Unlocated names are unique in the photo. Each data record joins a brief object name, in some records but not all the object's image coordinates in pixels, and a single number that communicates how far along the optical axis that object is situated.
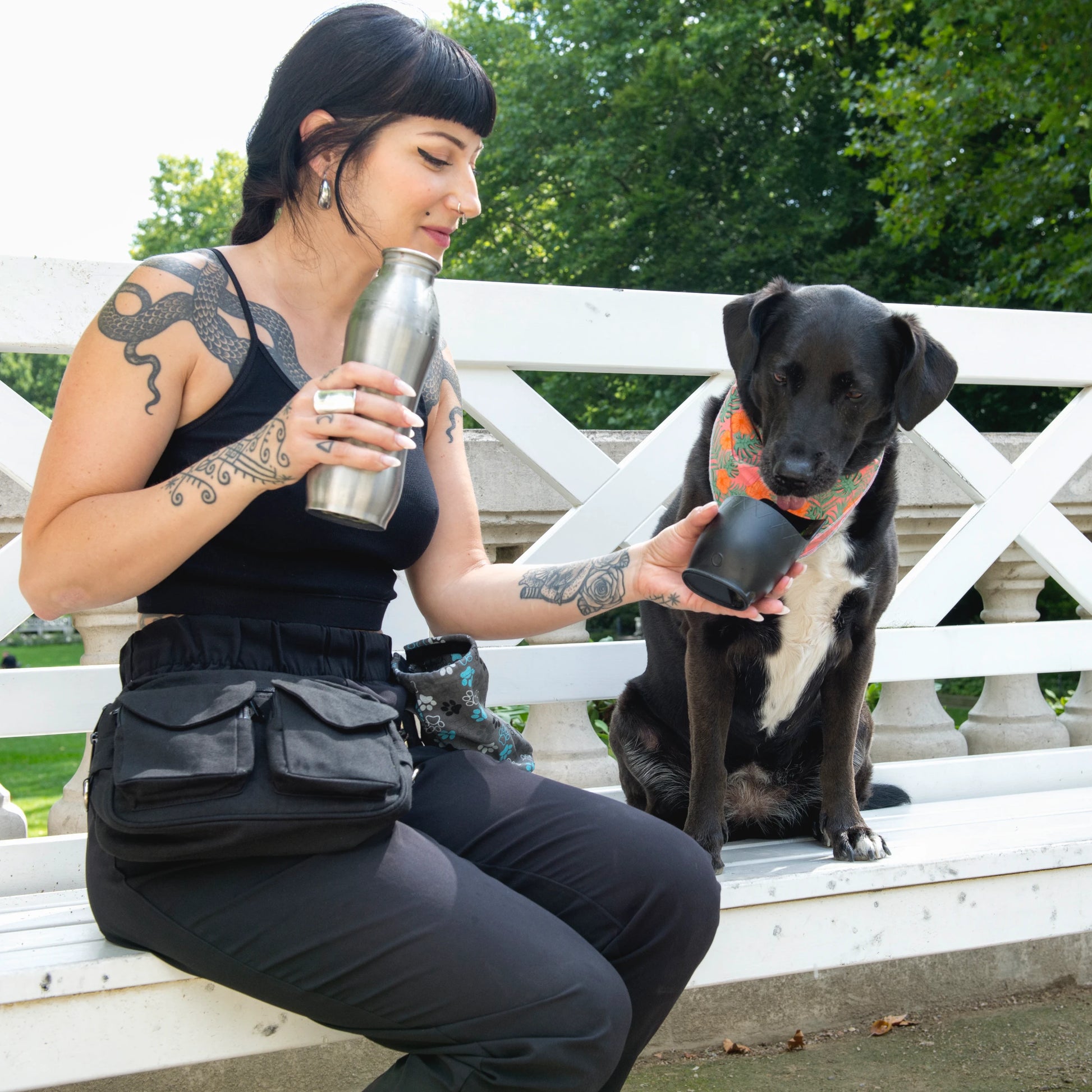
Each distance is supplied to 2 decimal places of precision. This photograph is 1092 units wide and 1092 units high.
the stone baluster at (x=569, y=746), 3.12
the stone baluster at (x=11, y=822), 2.70
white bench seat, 1.68
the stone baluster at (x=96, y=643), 2.80
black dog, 2.48
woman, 1.54
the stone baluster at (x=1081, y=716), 3.90
